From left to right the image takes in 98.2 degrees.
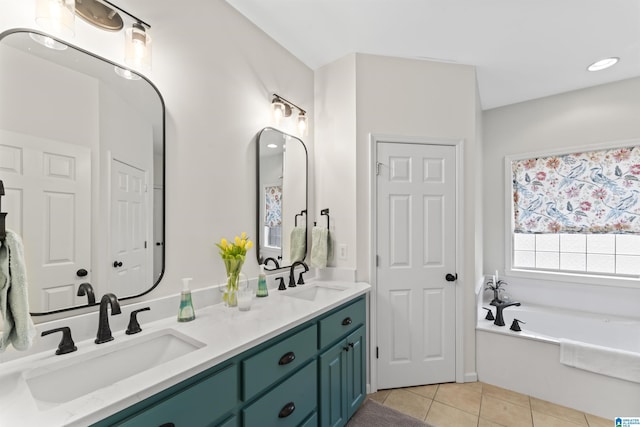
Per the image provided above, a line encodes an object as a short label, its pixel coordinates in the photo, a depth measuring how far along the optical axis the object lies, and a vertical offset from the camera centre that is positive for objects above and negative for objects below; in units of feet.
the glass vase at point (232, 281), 5.08 -1.22
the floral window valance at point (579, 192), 8.83 +0.78
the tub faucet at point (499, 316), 8.13 -2.96
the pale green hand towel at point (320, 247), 7.52 -0.88
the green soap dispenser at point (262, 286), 5.96 -1.53
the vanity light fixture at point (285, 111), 6.84 +2.71
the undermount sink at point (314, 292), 6.76 -1.91
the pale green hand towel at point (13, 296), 2.59 -0.76
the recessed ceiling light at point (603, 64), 7.85 +4.39
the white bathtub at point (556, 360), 6.50 -3.88
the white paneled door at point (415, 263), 7.61 -1.34
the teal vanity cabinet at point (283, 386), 2.91 -2.36
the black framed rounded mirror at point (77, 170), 3.18 +0.61
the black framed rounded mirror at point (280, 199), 6.53 +0.43
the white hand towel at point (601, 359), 6.27 -3.41
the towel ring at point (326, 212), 7.96 +0.10
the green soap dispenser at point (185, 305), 4.43 -1.44
